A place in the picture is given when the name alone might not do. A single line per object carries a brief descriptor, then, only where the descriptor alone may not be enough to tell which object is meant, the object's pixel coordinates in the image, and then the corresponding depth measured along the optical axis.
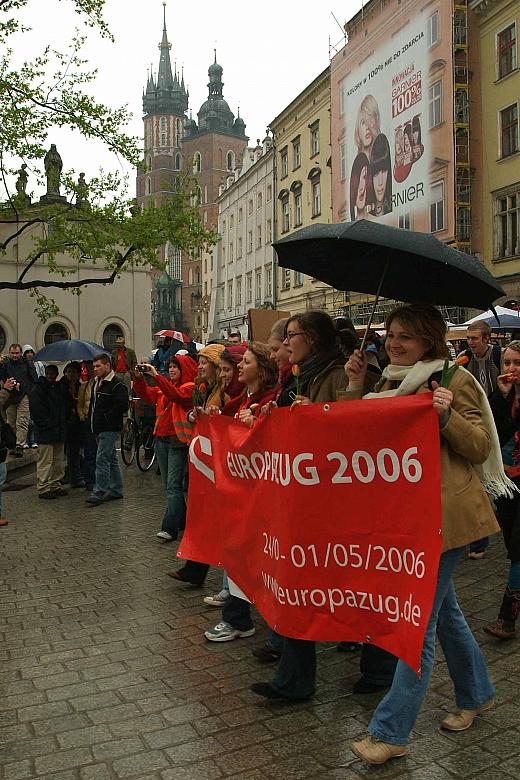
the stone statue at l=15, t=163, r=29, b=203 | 23.39
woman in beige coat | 3.30
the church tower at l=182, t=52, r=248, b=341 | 108.06
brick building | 109.44
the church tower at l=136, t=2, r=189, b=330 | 132.50
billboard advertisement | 27.06
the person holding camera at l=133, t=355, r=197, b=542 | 7.77
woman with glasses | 4.08
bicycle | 14.47
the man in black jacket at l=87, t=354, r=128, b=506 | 10.99
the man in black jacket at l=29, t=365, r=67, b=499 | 11.93
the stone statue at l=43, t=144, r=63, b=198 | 22.70
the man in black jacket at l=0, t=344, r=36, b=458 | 15.16
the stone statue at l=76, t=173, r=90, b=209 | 23.53
